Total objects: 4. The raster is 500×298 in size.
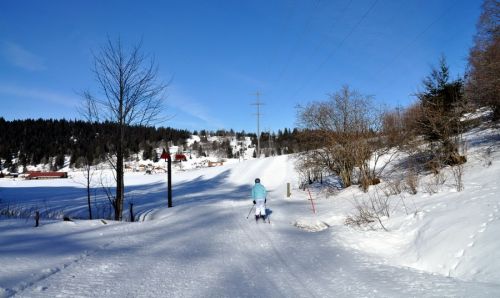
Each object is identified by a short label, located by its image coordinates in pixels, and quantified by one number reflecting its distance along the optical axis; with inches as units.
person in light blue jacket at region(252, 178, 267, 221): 562.6
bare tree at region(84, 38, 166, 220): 614.5
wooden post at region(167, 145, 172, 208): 757.9
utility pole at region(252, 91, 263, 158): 2356.7
